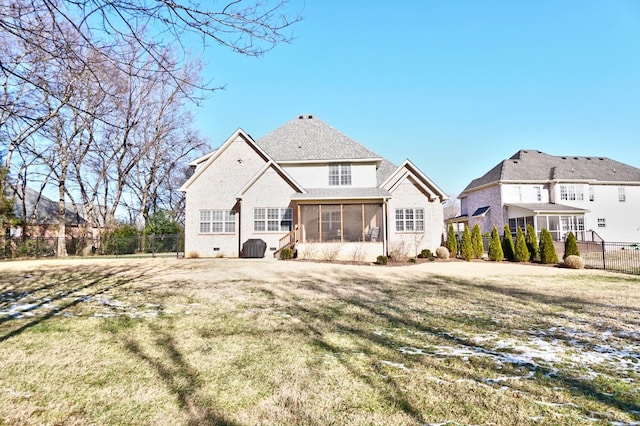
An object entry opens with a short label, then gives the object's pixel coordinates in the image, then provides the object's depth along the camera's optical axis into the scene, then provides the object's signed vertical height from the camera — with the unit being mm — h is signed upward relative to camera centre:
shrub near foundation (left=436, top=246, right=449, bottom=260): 19578 -1224
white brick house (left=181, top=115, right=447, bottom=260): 19328 +1939
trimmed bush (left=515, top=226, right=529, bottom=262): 18469 -1082
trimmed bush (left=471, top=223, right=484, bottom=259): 19797 -812
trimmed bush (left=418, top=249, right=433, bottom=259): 19450 -1266
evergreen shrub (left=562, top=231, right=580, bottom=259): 16500 -870
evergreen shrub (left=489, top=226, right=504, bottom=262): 18988 -1023
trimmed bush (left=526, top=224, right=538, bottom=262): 18484 -713
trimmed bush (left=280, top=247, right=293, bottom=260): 17991 -1006
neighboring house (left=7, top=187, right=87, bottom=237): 26833 +2489
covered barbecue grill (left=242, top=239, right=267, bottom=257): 19125 -691
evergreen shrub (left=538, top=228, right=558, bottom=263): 17406 -1044
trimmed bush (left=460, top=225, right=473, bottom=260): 19328 -840
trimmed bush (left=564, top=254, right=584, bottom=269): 15328 -1492
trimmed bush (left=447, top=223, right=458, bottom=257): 20344 -684
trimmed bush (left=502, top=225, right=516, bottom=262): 18984 -936
